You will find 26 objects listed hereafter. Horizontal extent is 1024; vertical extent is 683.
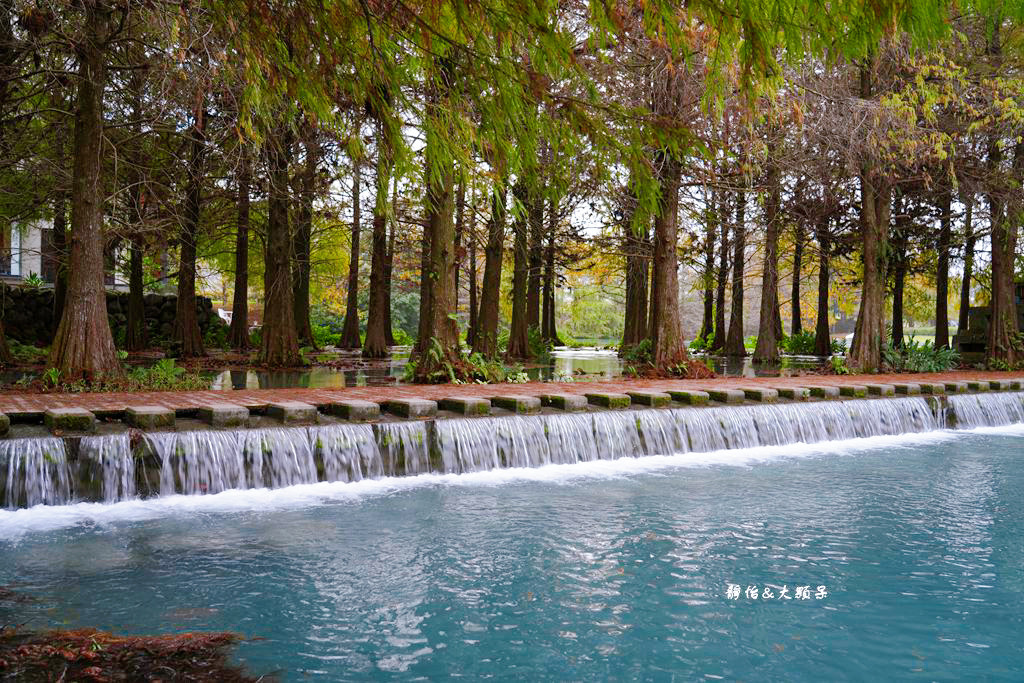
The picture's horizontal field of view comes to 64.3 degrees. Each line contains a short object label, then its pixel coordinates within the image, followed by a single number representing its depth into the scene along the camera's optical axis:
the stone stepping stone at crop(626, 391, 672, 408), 12.14
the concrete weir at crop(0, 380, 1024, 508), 7.89
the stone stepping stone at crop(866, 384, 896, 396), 14.73
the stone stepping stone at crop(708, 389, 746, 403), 12.97
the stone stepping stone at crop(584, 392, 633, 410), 11.84
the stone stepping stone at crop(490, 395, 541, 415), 10.98
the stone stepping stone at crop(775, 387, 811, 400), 13.75
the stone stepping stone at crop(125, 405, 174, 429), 8.48
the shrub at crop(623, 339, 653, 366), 19.05
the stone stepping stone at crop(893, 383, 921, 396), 15.03
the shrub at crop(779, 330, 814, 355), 35.03
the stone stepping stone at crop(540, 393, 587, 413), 11.45
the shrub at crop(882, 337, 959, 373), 20.62
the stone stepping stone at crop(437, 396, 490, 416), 10.55
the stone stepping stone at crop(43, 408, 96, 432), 8.06
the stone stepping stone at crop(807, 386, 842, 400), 14.07
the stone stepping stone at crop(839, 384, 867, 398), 14.38
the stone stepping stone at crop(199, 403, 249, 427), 8.90
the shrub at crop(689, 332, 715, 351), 37.75
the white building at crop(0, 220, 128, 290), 30.72
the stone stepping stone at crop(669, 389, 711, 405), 12.60
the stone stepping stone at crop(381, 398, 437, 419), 10.12
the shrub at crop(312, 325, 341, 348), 36.47
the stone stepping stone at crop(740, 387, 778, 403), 13.31
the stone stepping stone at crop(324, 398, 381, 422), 9.76
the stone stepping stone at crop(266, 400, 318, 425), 9.41
